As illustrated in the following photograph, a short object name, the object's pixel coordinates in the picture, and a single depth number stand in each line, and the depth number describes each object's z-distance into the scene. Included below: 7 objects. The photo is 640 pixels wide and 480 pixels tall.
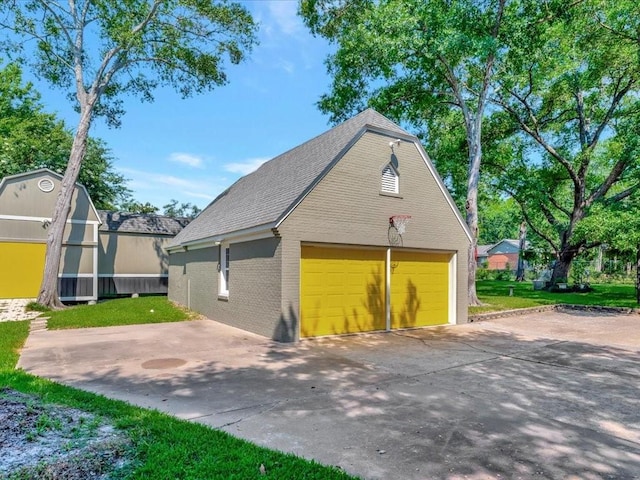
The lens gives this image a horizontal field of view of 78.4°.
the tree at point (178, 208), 47.09
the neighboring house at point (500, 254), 62.38
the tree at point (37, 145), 23.95
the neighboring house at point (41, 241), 16.41
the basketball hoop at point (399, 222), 10.92
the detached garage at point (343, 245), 9.49
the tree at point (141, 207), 42.50
